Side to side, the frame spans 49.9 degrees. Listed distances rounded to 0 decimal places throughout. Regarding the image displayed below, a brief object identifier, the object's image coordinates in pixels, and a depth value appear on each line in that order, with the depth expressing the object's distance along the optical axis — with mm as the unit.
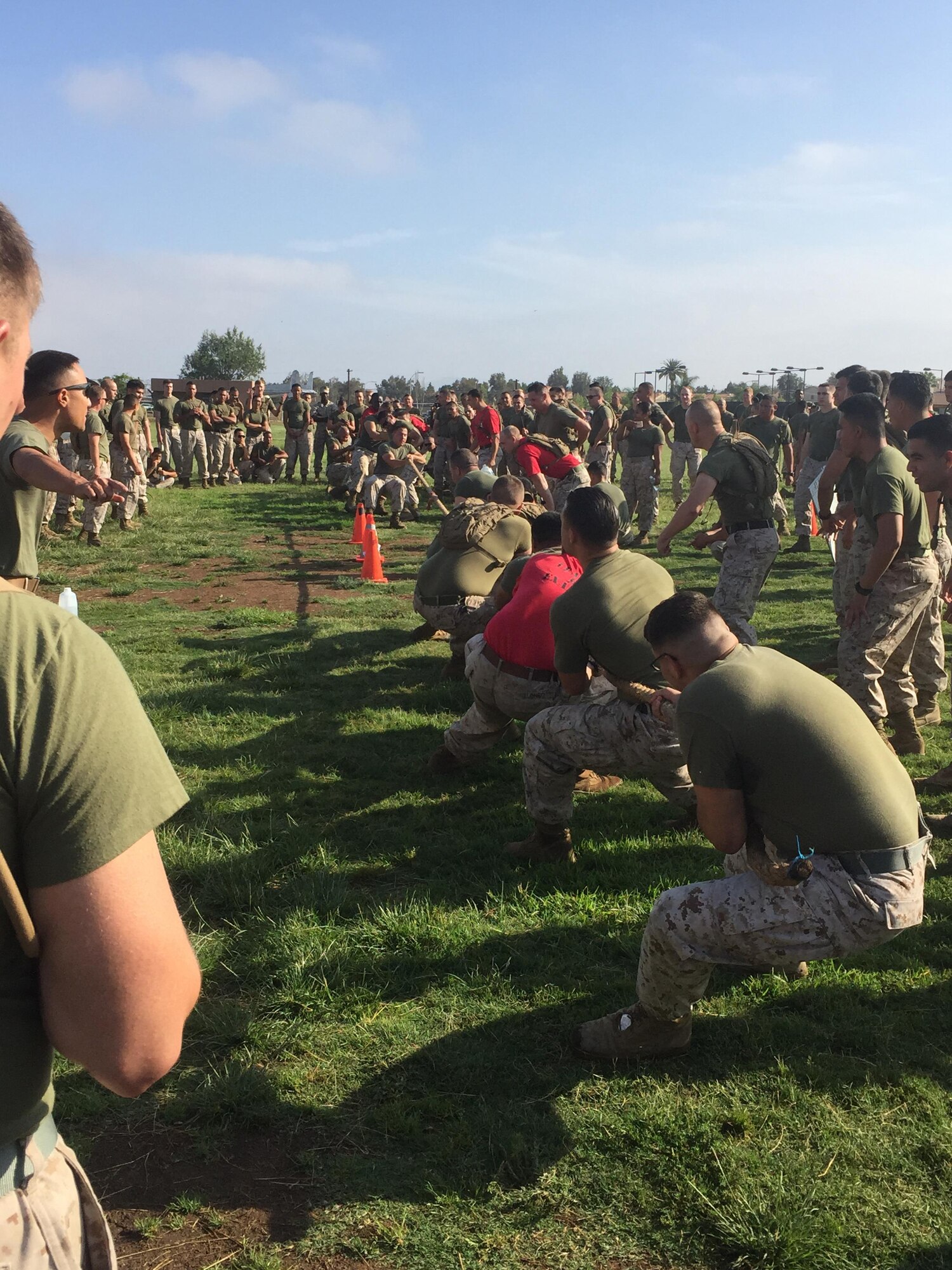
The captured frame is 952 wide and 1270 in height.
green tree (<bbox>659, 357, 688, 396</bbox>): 78062
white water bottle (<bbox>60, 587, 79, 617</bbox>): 5819
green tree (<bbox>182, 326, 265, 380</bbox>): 92875
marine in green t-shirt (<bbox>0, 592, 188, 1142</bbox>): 1110
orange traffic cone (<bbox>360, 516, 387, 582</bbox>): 12945
